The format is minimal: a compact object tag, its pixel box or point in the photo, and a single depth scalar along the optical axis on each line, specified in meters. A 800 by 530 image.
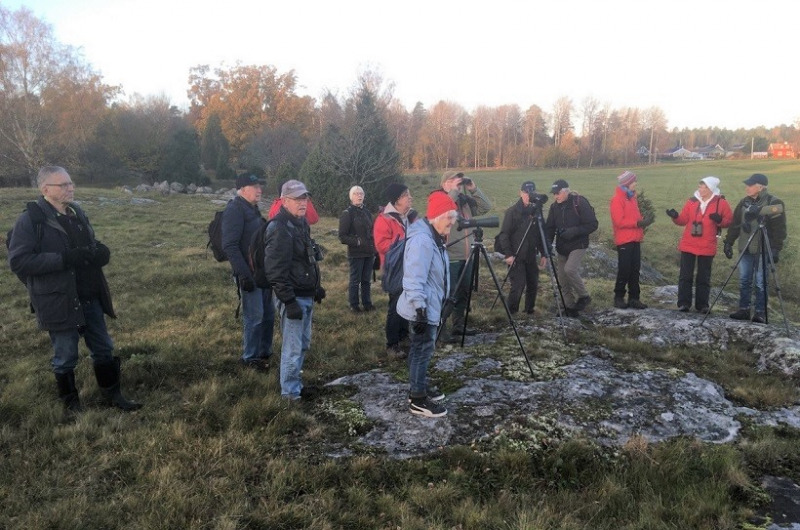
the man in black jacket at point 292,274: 4.55
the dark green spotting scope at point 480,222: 5.18
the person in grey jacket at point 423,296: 4.30
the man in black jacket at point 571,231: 7.61
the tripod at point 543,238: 6.98
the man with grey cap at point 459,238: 6.58
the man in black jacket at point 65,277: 4.15
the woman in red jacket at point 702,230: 7.46
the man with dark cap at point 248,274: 5.43
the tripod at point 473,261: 5.55
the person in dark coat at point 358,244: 7.99
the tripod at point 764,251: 6.71
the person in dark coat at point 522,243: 7.54
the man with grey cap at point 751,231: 7.12
